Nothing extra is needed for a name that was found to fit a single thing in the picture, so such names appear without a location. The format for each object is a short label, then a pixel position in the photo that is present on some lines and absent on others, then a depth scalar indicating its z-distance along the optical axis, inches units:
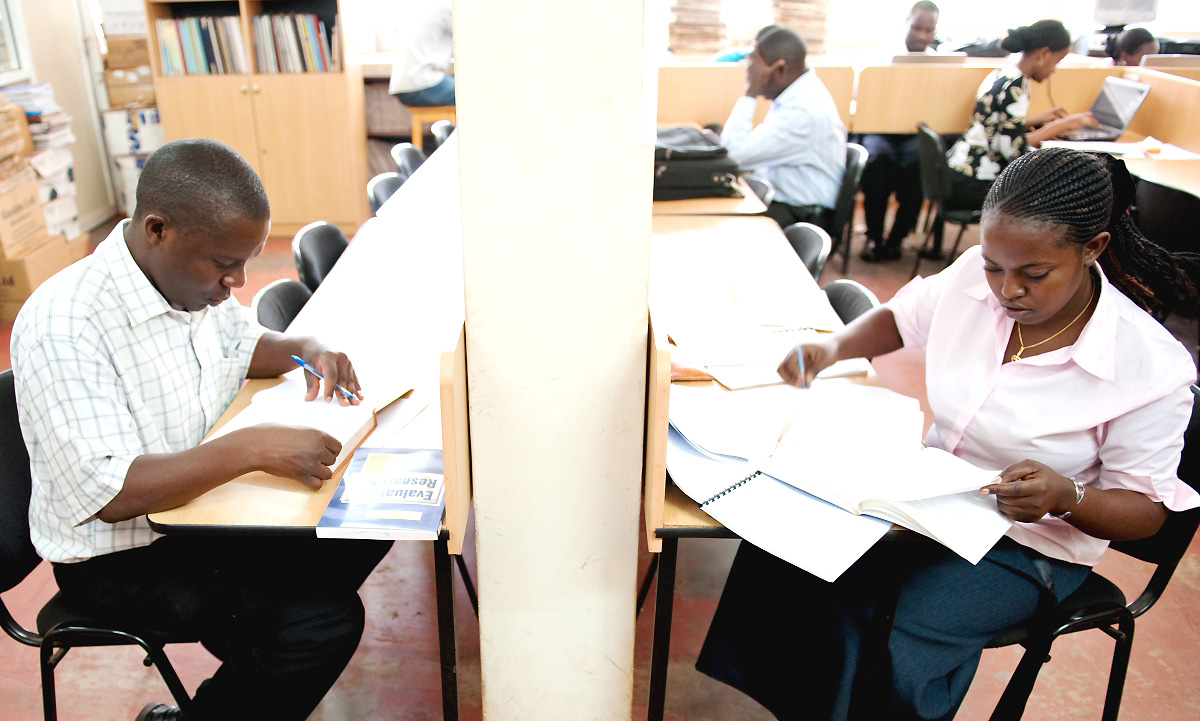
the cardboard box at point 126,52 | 213.3
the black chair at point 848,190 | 155.7
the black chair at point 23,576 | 58.4
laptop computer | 179.9
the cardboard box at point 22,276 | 161.0
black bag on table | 131.0
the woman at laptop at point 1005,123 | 171.0
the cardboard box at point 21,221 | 158.1
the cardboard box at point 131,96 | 214.8
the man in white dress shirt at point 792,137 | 151.0
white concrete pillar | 48.3
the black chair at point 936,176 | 169.8
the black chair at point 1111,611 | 61.0
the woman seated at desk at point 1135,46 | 214.7
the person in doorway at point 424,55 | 192.9
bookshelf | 203.2
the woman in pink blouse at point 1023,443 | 56.3
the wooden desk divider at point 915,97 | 199.3
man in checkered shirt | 54.2
